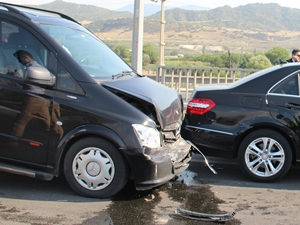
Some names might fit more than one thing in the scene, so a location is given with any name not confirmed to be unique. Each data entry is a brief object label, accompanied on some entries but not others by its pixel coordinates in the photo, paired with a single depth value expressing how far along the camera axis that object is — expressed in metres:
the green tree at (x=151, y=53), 38.53
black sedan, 5.90
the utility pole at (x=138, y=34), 10.16
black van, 4.81
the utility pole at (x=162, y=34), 26.38
